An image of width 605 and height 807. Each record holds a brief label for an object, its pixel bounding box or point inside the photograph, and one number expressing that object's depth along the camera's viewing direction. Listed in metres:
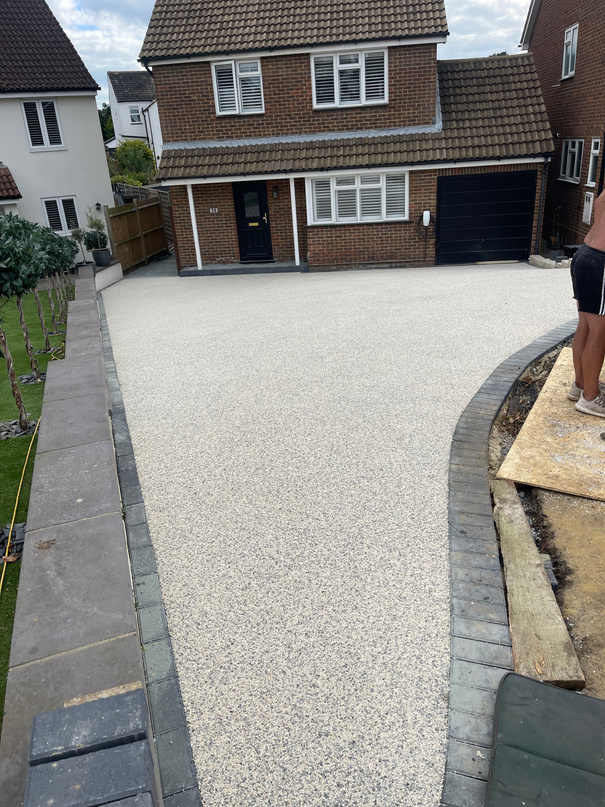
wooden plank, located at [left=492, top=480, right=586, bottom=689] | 3.25
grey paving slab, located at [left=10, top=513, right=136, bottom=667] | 3.21
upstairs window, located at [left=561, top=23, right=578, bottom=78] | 16.81
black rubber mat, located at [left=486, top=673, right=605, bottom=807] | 2.57
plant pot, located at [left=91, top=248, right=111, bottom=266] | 17.28
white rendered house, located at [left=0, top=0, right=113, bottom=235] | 19.89
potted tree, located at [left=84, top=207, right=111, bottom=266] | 17.36
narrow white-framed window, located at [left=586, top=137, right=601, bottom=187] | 15.41
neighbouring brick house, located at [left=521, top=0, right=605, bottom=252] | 15.41
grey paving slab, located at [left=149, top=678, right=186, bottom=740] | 3.06
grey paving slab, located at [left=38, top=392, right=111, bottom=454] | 5.55
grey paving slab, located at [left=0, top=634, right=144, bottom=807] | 2.65
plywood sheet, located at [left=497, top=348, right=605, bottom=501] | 5.02
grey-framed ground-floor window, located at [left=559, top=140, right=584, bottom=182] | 16.70
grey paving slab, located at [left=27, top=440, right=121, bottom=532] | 4.36
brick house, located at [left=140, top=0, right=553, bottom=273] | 15.31
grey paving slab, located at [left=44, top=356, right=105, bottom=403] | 6.82
